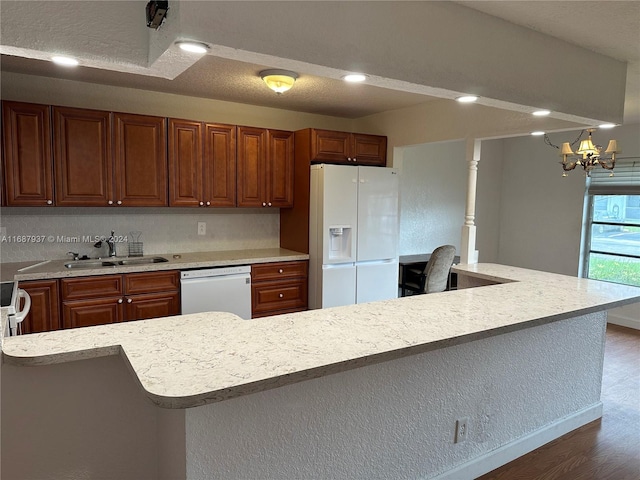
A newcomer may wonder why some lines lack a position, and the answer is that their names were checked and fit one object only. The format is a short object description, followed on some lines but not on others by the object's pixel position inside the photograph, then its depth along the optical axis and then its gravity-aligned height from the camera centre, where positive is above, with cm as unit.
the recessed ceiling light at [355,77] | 168 +50
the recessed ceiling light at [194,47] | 136 +49
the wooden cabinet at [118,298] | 315 -79
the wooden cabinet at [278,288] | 393 -84
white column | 378 -6
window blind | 509 +33
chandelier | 381 +48
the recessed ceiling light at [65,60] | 148 +47
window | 520 -25
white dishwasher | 356 -79
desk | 518 -75
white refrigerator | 401 -32
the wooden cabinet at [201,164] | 374 +31
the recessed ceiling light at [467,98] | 202 +51
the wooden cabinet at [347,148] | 413 +54
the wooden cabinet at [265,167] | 408 +31
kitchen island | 137 -73
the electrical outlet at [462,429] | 205 -110
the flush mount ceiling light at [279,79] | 314 +89
